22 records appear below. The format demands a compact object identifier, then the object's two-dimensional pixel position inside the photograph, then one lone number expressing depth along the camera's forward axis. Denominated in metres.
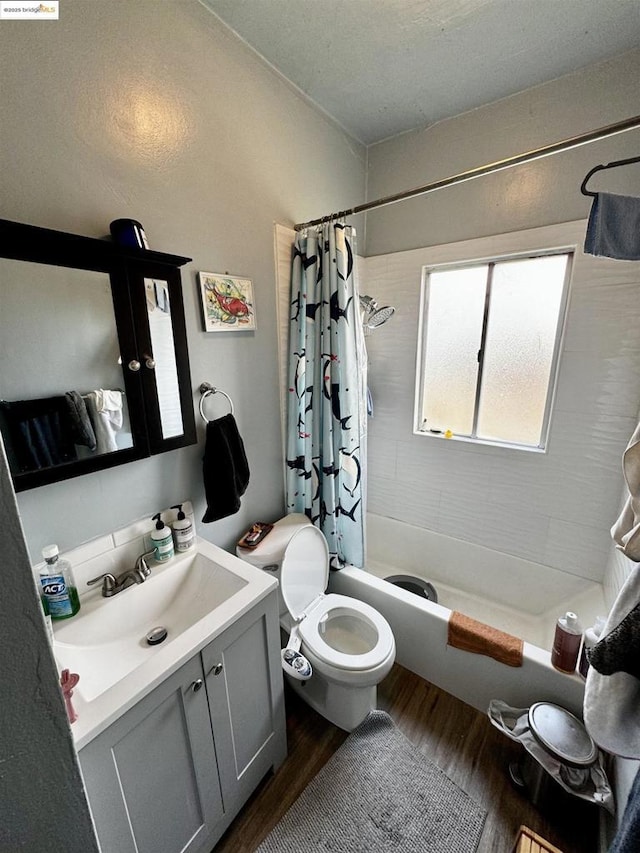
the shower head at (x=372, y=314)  1.97
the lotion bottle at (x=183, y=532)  1.31
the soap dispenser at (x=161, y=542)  1.25
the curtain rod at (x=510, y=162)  1.00
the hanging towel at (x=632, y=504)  0.75
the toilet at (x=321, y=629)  1.36
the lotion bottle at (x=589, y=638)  1.23
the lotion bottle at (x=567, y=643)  1.32
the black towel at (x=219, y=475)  1.39
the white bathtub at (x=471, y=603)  1.44
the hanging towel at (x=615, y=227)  1.04
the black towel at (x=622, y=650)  0.65
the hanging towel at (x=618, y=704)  0.74
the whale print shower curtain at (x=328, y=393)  1.64
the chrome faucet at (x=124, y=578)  1.14
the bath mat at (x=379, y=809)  1.16
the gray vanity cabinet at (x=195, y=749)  0.82
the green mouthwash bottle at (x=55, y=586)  1.01
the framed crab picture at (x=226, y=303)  1.36
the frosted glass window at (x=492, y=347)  1.82
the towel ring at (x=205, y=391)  1.40
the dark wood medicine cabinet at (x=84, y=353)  0.94
